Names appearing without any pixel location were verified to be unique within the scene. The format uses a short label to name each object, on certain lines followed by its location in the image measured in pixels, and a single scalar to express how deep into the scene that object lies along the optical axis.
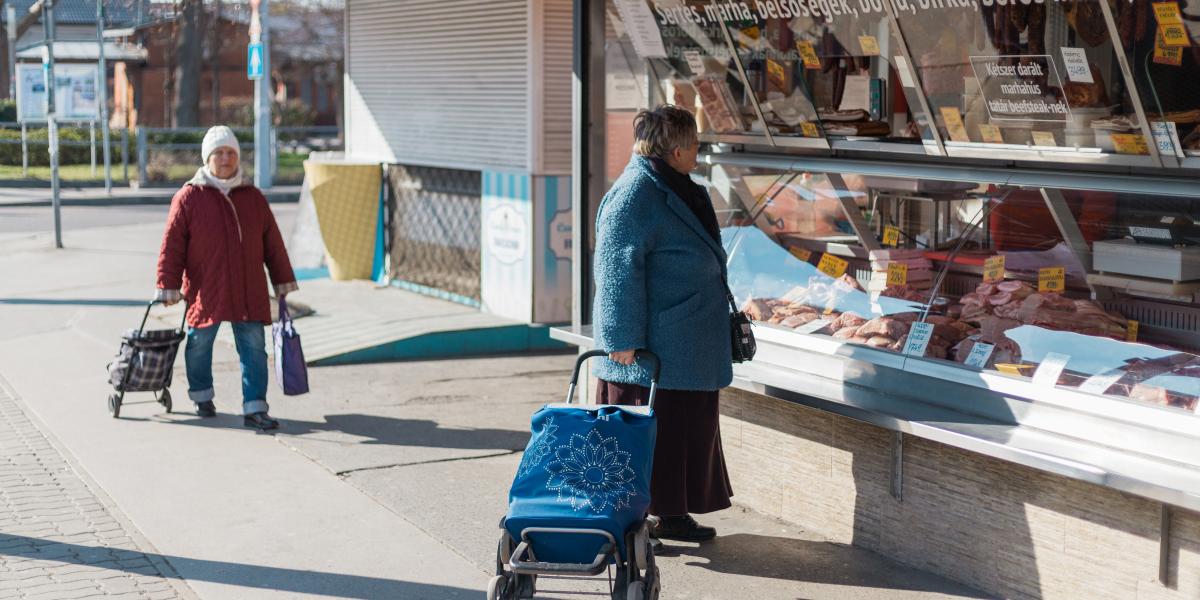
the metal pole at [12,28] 19.28
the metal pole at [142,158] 28.36
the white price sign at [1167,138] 4.80
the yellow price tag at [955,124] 5.71
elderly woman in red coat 7.82
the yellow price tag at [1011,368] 5.17
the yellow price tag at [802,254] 6.61
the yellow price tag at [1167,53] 4.75
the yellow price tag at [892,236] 6.21
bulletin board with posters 23.61
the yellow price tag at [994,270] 5.62
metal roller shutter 11.11
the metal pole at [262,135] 12.50
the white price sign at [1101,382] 4.84
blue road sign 11.34
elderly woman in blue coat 5.32
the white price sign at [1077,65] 5.07
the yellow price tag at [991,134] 5.53
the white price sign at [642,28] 7.25
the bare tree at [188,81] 34.22
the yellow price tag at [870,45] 6.02
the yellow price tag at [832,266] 6.44
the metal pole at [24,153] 28.58
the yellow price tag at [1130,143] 4.94
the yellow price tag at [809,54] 6.42
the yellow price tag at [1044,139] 5.32
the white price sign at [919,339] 5.61
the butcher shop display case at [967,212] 4.80
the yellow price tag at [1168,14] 4.68
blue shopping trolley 4.42
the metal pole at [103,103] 23.58
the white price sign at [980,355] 5.33
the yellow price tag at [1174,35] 4.68
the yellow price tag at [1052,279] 5.37
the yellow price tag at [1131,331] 5.06
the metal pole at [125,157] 28.54
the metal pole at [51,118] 16.89
